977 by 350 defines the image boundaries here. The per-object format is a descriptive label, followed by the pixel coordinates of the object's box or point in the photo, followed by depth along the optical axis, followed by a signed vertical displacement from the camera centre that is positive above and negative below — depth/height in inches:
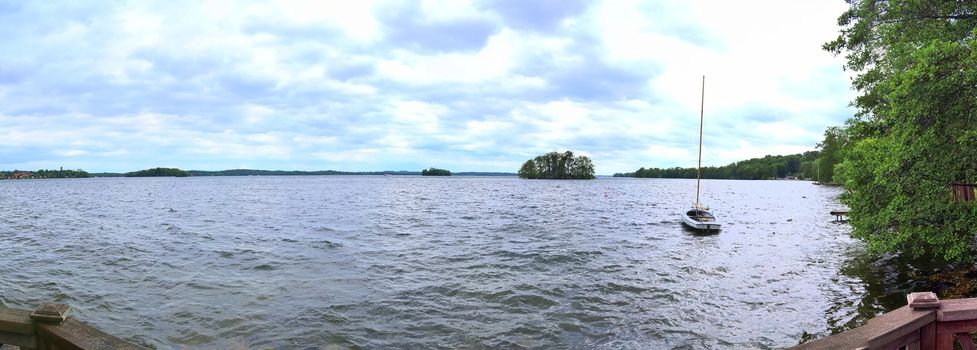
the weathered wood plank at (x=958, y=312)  185.6 -45.2
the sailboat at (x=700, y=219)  1455.5 -108.0
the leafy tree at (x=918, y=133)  397.7 +57.3
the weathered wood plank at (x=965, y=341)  190.4 -58.0
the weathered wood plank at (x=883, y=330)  173.5 -51.8
